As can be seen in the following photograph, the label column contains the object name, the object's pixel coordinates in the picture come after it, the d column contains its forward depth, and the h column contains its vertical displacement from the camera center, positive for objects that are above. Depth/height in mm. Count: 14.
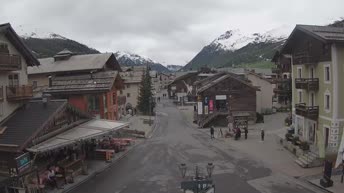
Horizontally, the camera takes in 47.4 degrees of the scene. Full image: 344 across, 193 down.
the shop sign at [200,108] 61906 -1932
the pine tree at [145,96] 78875 +178
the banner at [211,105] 61781 -1490
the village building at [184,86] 110794 +2872
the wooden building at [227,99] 61406 -575
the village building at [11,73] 28406 +2068
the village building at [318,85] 30703 +723
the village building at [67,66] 49812 +4293
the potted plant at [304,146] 32469 -4353
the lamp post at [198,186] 17656 -4054
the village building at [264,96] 68625 -286
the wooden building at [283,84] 59594 +1631
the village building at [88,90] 43656 +931
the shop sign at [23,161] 23128 -3723
